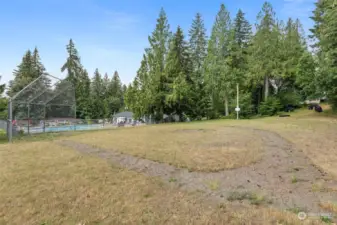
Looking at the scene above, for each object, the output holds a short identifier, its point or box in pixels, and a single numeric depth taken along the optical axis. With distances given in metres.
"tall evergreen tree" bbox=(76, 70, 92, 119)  36.28
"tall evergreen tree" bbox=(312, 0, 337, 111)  16.02
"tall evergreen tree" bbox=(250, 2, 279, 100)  25.66
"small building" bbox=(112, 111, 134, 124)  38.42
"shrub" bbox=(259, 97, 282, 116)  25.62
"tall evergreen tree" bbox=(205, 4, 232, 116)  25.41
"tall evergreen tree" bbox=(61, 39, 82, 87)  39.50
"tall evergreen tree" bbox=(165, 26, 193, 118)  21.72
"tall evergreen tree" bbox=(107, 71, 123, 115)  47.84
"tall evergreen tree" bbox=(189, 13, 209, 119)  26.35
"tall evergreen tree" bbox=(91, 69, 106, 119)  40.67
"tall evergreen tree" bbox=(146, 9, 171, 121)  21.77
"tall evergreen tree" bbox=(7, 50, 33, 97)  31.33
